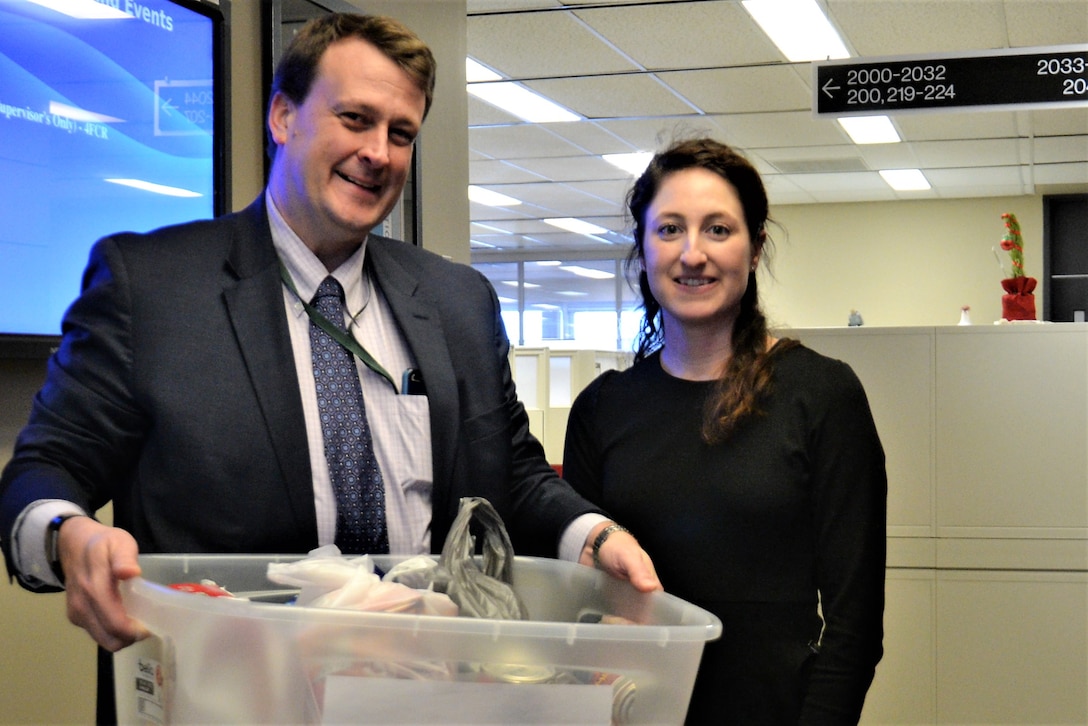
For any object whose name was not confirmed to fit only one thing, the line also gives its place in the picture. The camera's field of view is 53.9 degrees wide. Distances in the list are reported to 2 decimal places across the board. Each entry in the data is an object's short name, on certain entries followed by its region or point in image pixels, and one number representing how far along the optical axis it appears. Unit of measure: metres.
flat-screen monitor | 1.67
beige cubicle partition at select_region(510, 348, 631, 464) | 6.04
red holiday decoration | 4.02
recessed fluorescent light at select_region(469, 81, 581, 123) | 6.50
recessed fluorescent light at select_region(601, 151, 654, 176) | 8.68
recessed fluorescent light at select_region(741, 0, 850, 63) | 5.04
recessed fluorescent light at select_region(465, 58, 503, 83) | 5.98
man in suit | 1.01
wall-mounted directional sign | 4.57
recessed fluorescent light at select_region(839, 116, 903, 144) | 7.50
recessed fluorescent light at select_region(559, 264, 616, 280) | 14.95
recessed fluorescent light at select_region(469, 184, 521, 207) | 10.25
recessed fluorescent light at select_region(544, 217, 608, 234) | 12.23
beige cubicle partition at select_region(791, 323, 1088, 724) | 3.00
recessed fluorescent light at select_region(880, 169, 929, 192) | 9.57
